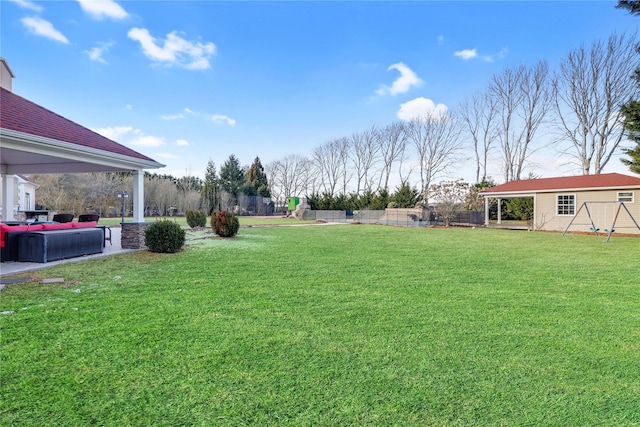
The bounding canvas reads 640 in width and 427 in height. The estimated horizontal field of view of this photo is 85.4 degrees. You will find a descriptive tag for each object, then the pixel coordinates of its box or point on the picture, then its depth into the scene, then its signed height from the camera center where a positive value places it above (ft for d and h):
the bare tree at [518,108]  101.50 +31.44
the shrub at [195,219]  61.00 -1.82
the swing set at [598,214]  57.31 -0.45
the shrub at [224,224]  45.88 -2.01
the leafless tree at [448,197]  80.28 +3.30
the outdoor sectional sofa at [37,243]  24.30 -2.51
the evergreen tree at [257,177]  165.89 +16.80
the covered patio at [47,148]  23.86 +4.78
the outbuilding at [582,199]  56.54 +2.30
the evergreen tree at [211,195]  138.10 +5.34
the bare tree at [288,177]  171.32 +16.23
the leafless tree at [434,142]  128.36 +25.73
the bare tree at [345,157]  155.02 +23.76
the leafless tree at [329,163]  158.20 +21.80
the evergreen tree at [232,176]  152.35 +14.84
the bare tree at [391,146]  139.85 +26.27
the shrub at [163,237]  30.78 -2.55
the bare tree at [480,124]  114.21 +29.45
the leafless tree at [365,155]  146.72 +23.72
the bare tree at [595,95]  83.66 +29.44
